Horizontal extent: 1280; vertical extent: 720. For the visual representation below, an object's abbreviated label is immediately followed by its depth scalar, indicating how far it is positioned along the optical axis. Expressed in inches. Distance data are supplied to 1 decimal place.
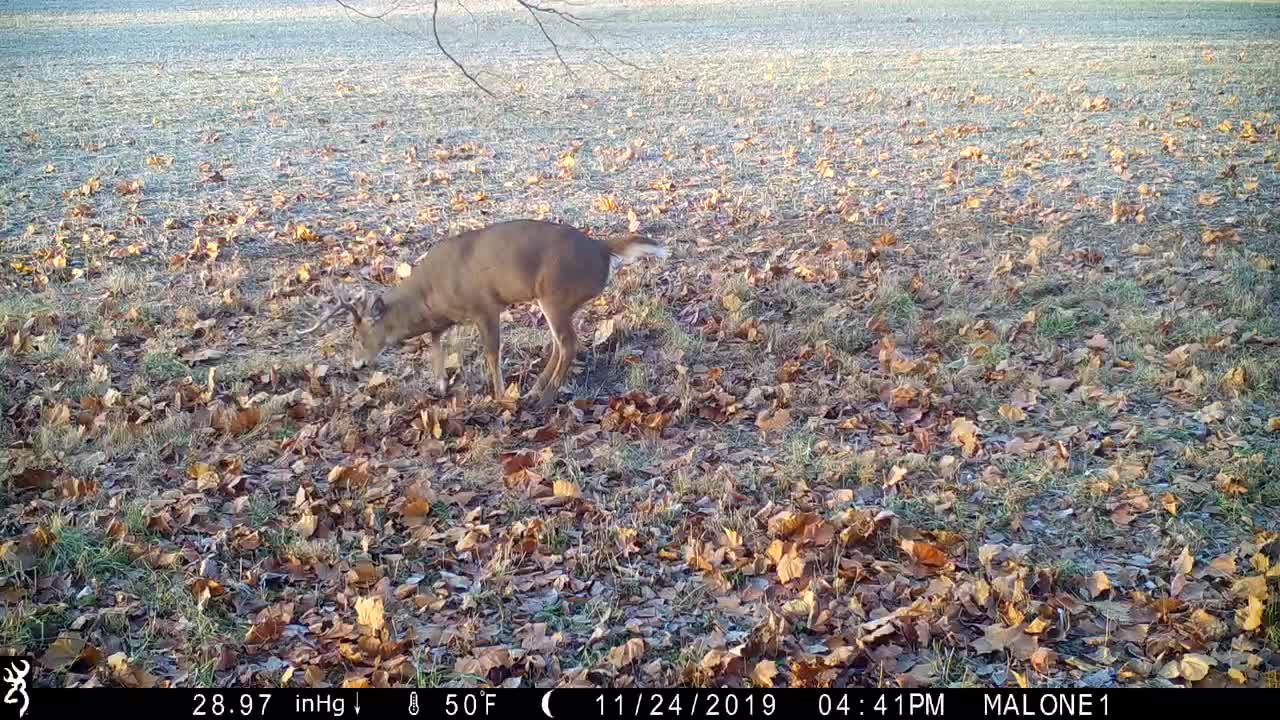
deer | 303.3
